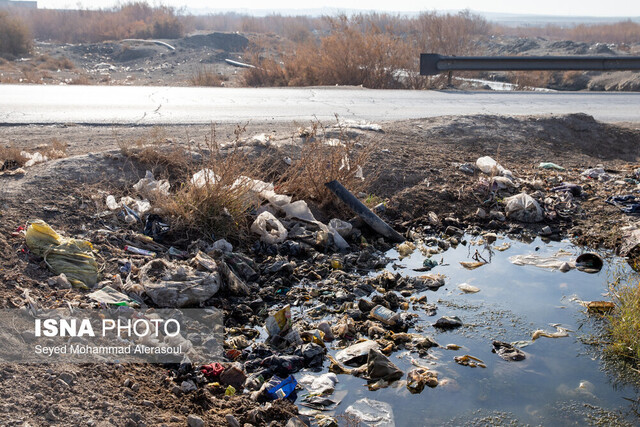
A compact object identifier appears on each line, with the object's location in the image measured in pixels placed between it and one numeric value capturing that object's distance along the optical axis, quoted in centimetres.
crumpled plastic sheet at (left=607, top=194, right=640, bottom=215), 664
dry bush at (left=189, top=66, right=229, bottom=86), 1497
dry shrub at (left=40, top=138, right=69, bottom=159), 613
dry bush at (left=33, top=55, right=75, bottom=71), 2039
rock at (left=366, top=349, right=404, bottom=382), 381
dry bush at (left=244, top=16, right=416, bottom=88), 1422
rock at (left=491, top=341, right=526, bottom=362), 406
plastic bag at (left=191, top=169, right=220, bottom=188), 552
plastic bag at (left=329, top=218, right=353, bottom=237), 602
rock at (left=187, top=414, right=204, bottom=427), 307
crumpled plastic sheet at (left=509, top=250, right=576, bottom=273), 562
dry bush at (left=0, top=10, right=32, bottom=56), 2281
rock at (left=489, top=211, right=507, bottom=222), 672
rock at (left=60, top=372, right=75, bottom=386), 311
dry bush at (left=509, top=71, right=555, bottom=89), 1600
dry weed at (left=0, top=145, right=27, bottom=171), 582
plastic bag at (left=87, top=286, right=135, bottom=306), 412
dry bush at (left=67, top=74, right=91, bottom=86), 1539
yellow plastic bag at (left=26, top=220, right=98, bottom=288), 436
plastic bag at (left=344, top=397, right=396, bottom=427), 341
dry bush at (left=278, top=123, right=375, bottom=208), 631
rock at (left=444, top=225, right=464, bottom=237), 639
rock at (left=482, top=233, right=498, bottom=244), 630
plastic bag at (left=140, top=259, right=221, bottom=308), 439
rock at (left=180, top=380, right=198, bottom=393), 345
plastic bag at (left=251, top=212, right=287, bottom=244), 567
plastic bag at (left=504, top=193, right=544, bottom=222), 661
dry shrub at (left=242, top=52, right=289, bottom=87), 1514
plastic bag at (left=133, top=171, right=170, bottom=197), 571
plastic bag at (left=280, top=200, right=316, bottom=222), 600
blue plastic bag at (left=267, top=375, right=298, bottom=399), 353
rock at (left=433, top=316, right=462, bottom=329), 446
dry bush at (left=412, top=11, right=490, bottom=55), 1831
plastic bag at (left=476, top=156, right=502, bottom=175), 730
